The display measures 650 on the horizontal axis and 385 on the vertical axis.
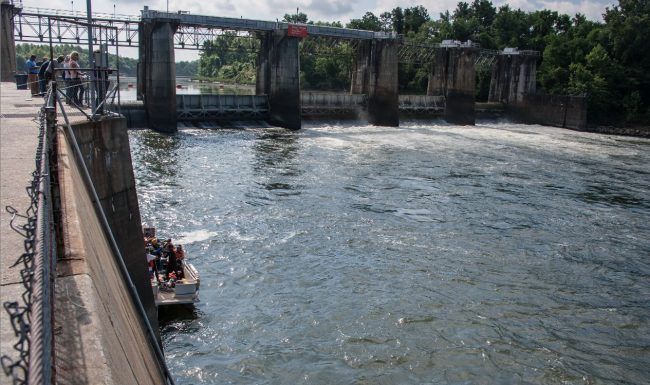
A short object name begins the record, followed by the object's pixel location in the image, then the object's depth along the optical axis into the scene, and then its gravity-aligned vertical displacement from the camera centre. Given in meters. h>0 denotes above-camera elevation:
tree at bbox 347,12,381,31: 100.21 +10.82
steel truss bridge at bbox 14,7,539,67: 42.47 +4.51
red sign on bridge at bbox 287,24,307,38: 47.75 +4.40
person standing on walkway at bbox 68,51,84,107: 14.87 -0.08
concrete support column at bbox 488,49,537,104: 66.49 +1.88
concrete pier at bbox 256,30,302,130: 47.09 +0.41
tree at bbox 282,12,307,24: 148.06 +17.12
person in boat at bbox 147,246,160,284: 14.25 -4.45
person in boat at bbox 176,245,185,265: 15.01 -4.41
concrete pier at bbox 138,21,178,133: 41.22 +0.50
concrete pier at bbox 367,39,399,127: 54.16 +0.19
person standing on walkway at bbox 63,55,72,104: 15.34 +0.09
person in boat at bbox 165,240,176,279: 14.78 -4.42
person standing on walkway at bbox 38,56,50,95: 17.18 +0.07
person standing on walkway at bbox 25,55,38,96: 22.20 +0.32
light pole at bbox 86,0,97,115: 10.31 +0.14
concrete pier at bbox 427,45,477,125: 59.50 +0.62
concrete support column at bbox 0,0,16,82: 36.78 +2.54
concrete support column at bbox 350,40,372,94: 56.53 +1.95
